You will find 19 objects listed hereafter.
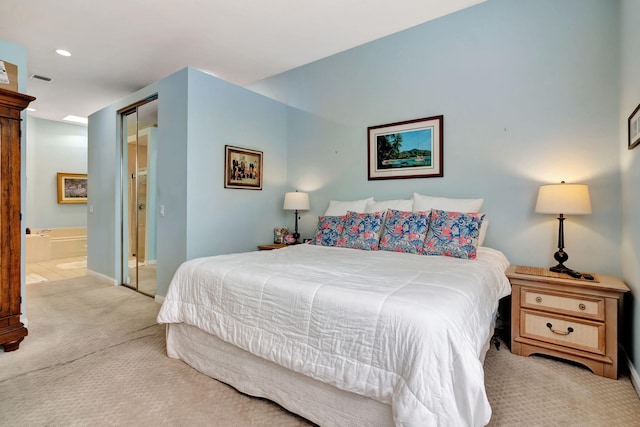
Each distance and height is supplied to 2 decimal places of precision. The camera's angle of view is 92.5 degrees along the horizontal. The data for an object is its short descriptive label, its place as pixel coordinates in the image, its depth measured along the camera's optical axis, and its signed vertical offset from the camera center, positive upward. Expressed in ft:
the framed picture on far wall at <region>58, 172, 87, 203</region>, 22.08 +1.64
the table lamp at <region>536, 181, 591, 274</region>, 7.23 +0.23
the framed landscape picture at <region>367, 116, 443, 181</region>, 10.32 +2.19
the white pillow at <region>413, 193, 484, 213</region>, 9.01 +0.20
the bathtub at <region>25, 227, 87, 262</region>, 19.01 -2.22
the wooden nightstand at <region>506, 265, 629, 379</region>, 6.40 -2.40
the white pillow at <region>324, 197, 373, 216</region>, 11.08 +0.13
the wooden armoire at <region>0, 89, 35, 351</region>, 7.46 -0.26
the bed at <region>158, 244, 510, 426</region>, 3.68 -1.85
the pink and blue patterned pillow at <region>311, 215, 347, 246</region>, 10.06 -0.68
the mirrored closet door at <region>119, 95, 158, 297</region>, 12.29 +0.64
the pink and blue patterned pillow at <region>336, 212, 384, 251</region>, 9.27 -0.66
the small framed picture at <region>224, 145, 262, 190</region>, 11.69 +1.69
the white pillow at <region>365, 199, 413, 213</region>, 10.09 +0.18
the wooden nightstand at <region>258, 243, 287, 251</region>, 12.52 -1.48
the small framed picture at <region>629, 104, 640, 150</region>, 5.96 +1.70
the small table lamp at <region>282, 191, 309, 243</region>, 12.75 +0.39
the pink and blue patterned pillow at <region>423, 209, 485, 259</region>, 7.75 -0.63
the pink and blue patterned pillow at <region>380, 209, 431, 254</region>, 8.56 -0.62
